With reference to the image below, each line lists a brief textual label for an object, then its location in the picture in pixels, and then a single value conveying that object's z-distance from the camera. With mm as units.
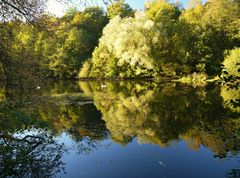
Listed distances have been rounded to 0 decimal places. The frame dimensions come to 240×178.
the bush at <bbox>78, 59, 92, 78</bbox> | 33122
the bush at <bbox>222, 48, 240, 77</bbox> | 18947
